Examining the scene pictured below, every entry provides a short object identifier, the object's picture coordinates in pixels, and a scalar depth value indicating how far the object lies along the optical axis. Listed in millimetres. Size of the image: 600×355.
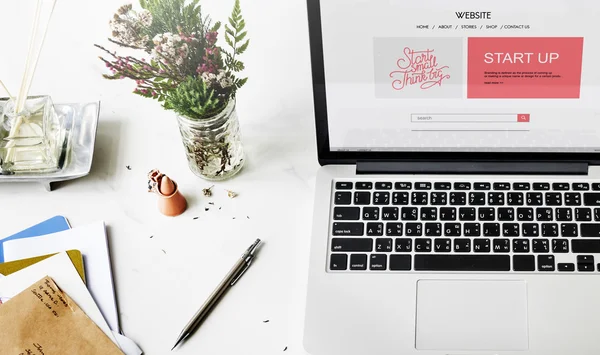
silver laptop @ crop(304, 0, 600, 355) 896
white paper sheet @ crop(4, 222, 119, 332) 982
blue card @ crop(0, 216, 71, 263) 1037
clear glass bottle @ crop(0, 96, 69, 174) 1055
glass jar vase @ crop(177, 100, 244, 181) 1017
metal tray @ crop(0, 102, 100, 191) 1066
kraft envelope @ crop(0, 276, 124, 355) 920
